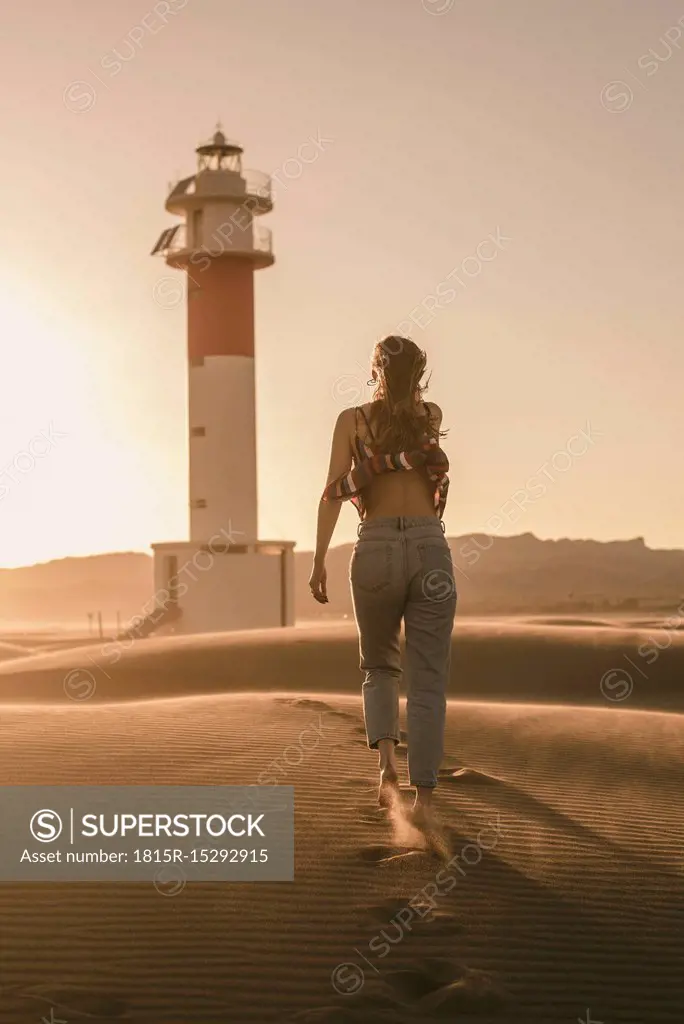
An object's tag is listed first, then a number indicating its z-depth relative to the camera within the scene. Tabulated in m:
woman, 6.62
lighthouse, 35.41
